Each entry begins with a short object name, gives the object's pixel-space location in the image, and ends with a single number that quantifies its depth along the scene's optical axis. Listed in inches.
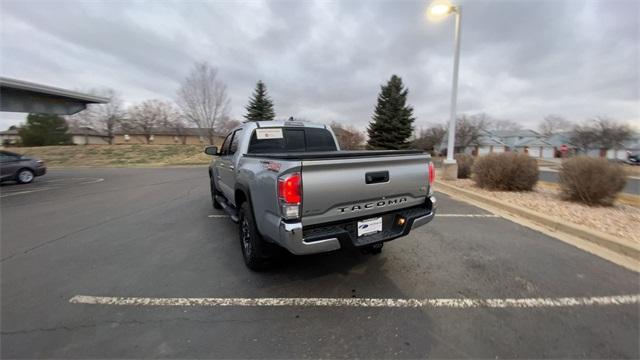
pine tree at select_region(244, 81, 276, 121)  1316.4
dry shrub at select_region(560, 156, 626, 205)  228.4
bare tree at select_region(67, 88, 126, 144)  1956.2
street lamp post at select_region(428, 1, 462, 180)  348.5
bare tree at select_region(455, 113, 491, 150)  2151.8
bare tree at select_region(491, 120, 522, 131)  3329.2
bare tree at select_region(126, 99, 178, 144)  2138.3
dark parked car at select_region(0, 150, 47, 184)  449.0
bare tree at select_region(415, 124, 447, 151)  2071.1
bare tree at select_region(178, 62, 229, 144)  1520.7
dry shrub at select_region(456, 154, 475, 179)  435.2
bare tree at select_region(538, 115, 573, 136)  2957.7
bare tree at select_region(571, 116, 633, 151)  1612.9
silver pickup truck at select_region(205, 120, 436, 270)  97.3
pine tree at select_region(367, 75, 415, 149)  1240.2
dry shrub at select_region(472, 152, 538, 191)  301.6
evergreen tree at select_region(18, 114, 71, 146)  1606.8
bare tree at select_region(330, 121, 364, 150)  1316.1
